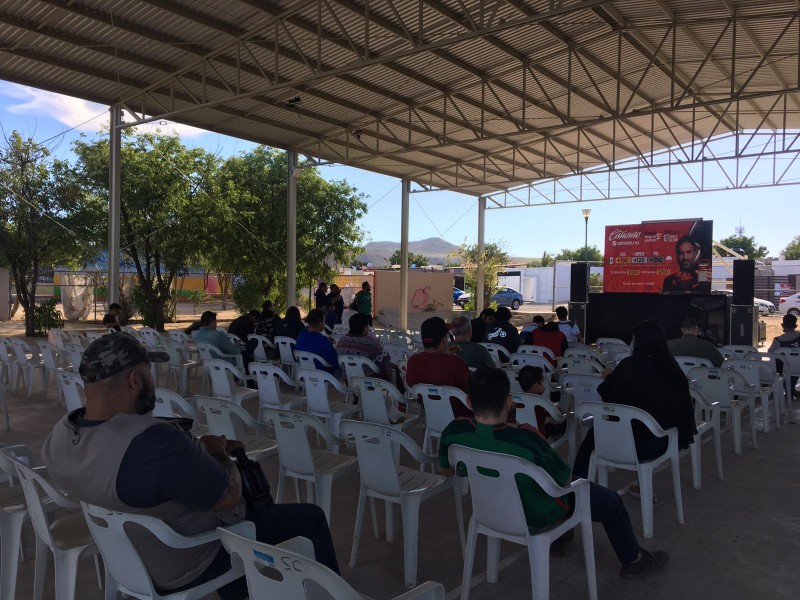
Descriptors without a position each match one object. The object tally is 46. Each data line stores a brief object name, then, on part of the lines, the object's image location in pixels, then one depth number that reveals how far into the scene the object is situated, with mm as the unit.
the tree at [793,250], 56069
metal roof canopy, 8945
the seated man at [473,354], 4996
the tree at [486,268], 21141
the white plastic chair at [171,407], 3636
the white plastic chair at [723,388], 4898
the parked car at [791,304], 24172
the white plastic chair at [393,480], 2812
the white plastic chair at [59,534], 2242
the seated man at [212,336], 6867
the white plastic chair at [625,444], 3354
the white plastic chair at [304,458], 3088
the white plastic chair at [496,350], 6664
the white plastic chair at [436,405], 3846
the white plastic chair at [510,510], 2391
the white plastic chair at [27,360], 6933
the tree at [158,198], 14594
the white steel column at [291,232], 14625
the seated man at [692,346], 5469
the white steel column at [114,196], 11234
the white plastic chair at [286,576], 1449
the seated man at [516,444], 2475
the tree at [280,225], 18547
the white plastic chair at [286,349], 7277
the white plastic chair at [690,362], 5301
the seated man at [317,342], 5711
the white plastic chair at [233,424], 3383
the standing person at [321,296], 12792
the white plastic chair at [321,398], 4559
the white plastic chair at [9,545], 2486
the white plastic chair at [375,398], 4102
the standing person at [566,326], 8158
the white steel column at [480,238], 20148
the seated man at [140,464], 1868
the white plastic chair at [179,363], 6994
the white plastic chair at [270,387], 4961
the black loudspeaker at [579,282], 13695
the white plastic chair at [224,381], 5179
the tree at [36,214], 13953
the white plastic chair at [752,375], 5508
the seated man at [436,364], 4184
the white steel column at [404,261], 17609
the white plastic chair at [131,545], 1890
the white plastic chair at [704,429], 4000
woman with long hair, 3516
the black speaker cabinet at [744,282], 11508
